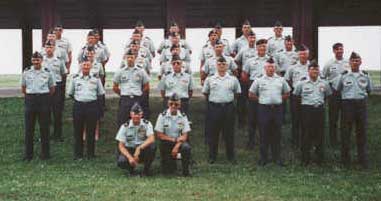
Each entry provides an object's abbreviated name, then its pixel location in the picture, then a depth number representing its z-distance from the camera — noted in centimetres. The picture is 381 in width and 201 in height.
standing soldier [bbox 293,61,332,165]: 1188
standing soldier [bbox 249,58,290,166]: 1184
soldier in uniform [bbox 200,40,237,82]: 1292
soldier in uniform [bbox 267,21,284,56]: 1341
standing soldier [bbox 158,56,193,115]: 1249
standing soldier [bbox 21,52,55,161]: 1225
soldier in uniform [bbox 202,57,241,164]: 1205
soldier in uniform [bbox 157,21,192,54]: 1334
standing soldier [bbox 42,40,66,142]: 1327
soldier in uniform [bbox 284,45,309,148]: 1230
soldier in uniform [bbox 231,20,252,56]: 1339
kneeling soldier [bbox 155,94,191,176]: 1098
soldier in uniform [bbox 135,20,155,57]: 1395
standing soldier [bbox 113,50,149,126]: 1233
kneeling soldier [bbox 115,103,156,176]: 1066
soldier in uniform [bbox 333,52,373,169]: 1189
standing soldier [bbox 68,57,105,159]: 1228
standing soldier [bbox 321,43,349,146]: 1236
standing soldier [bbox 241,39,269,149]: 1272
